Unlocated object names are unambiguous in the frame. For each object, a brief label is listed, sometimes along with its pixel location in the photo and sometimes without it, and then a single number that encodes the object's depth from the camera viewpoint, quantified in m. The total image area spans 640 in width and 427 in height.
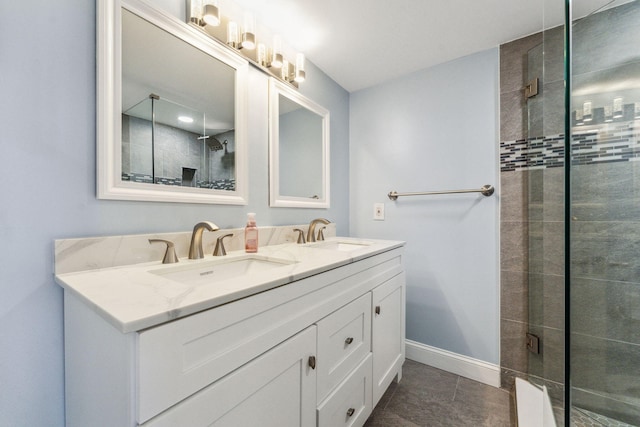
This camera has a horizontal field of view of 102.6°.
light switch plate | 1.98
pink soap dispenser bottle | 1.13
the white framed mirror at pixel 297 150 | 1.42
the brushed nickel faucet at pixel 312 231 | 1.55
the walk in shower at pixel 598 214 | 1.15
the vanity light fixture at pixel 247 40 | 1.05
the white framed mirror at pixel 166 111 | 0.83
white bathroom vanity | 0.45
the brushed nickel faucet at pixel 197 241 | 0.96
